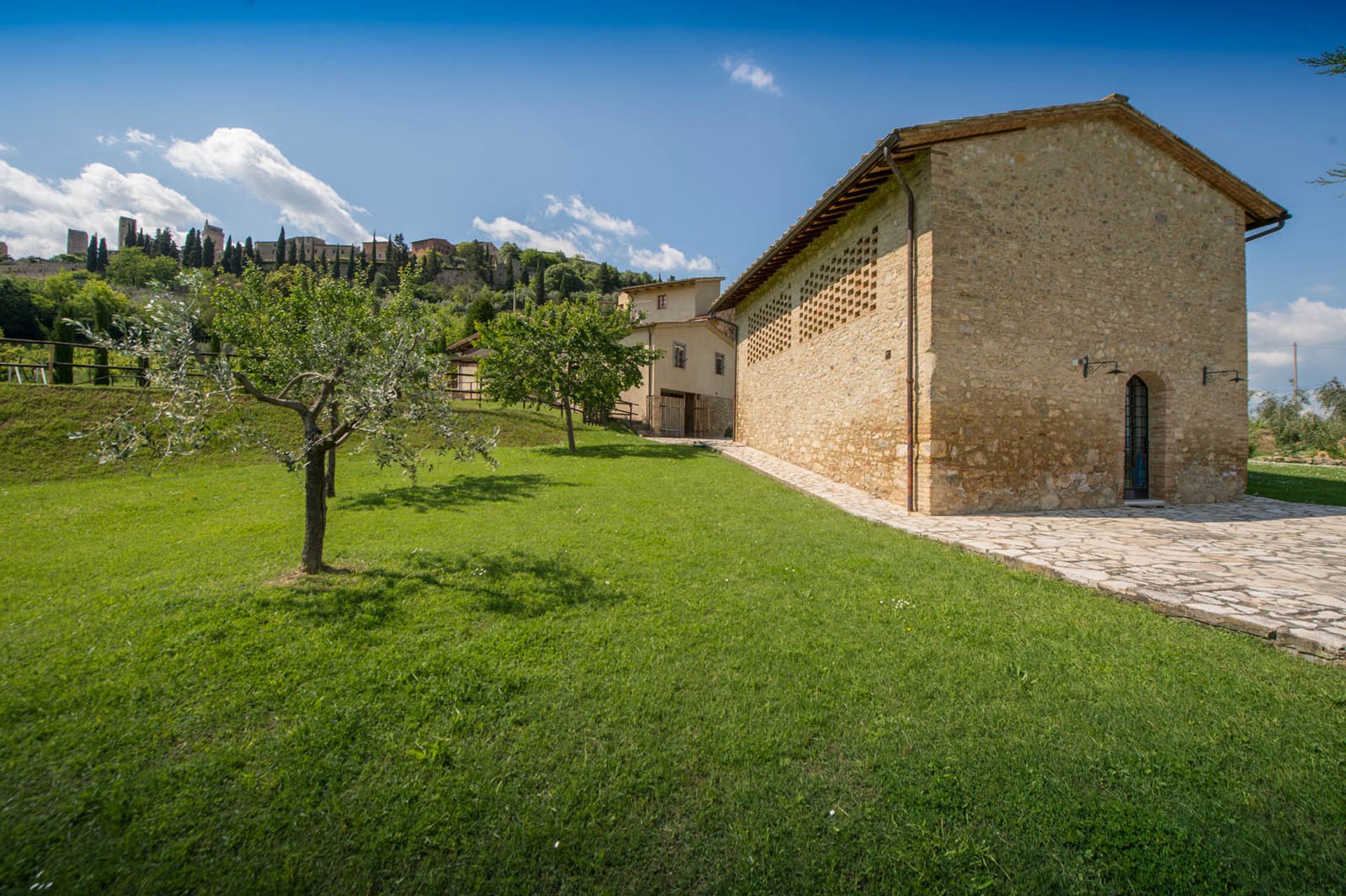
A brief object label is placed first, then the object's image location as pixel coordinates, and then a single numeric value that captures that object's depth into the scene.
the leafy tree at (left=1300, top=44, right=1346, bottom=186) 4.02
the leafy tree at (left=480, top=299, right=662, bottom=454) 16.88
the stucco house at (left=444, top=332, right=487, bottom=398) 26.50
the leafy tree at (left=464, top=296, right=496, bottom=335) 48.12
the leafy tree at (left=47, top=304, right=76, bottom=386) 15.57
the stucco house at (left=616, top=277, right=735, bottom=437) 26.08
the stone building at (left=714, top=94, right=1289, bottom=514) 9.02
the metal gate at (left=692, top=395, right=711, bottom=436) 27.69
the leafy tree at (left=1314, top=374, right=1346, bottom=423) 26.53
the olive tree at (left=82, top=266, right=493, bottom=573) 3.96
